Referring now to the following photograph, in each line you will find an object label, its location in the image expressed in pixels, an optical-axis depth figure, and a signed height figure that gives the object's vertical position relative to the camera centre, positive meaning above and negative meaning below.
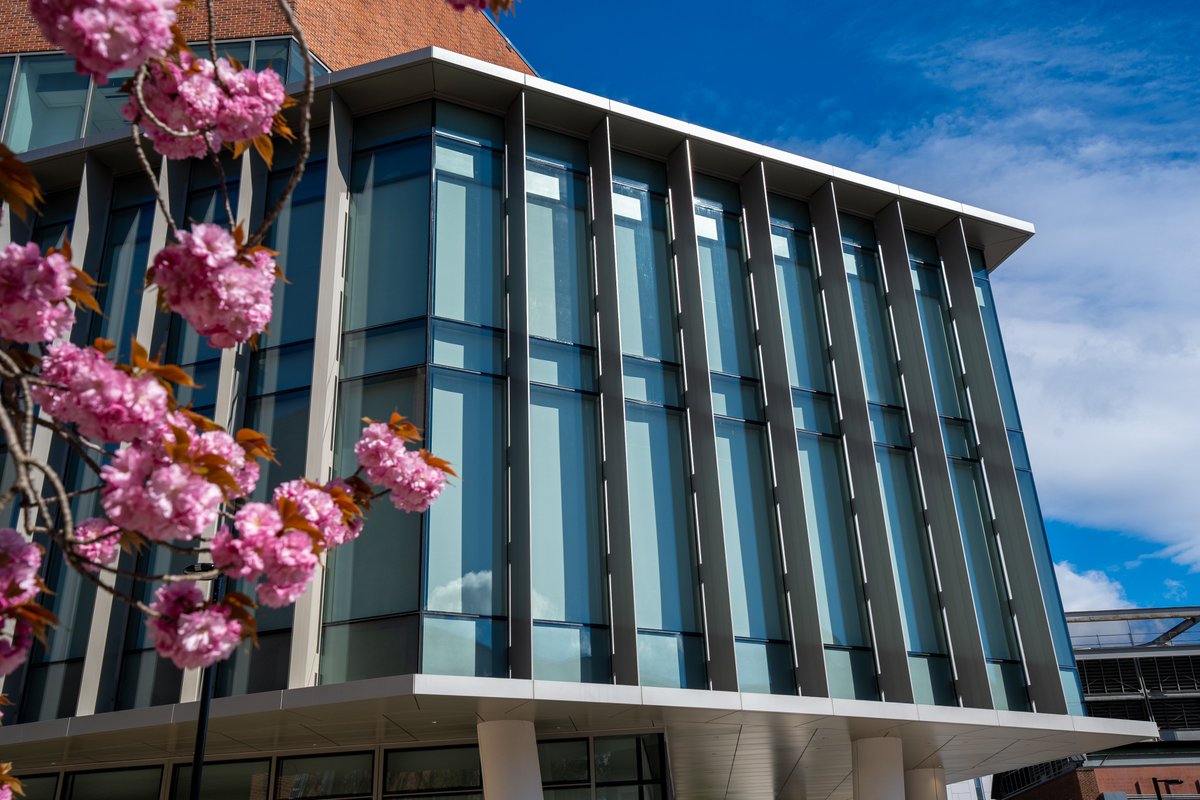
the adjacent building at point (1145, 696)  59.94 +13.07
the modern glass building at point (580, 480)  17.77 +8.28
